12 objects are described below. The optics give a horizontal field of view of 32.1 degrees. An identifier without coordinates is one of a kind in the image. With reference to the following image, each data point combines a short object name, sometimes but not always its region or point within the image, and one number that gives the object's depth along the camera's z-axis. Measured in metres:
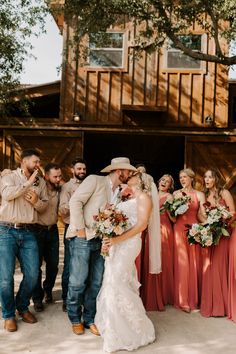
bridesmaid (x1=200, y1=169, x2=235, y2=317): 5.88
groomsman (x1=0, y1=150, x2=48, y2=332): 5.07
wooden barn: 13.25
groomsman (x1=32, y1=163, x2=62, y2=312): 5.96
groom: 4.88
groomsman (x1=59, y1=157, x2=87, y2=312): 6.00
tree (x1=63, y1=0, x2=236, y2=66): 8.86
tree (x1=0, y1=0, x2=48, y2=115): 10.37
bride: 4.59
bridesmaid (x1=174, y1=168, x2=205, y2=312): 6.20
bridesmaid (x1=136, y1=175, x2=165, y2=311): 6.11
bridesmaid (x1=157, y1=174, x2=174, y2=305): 6.45
